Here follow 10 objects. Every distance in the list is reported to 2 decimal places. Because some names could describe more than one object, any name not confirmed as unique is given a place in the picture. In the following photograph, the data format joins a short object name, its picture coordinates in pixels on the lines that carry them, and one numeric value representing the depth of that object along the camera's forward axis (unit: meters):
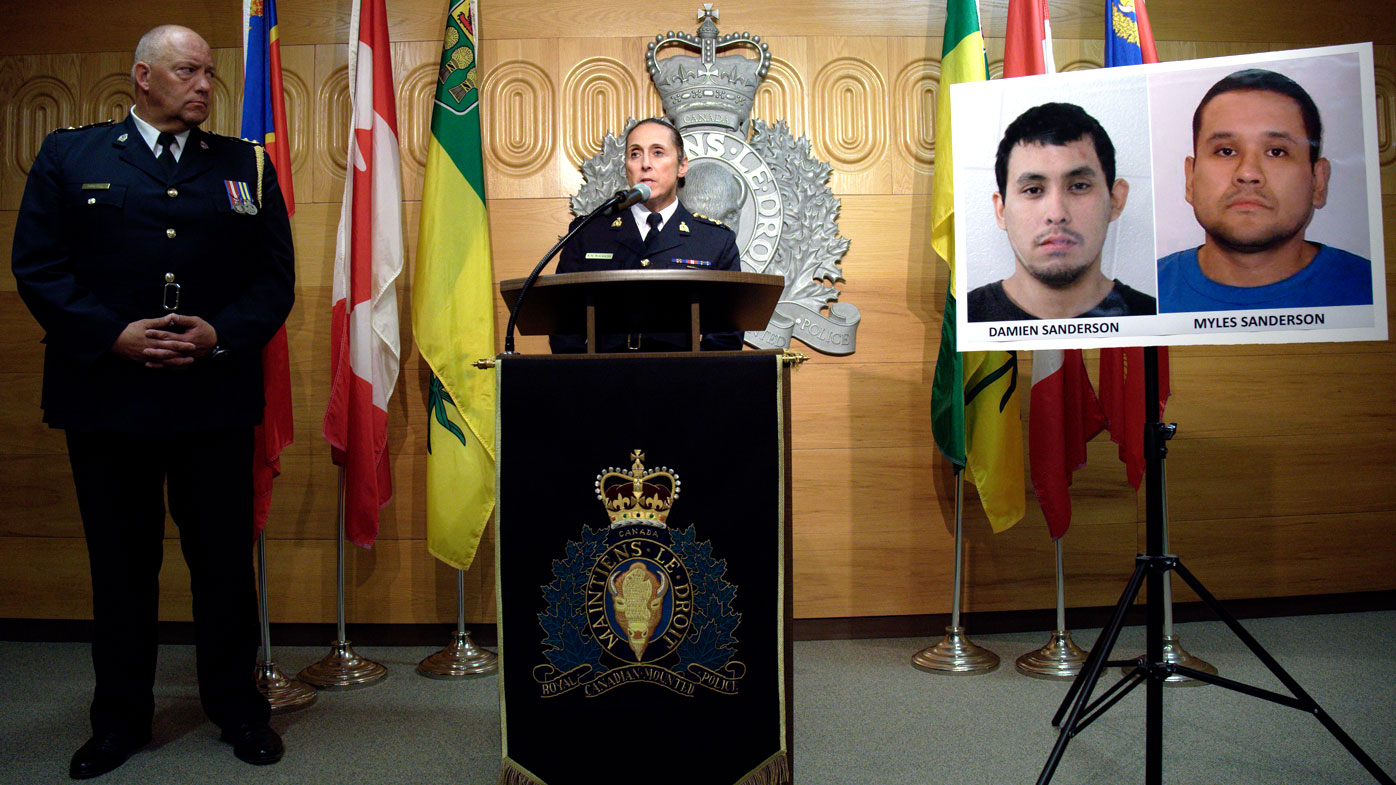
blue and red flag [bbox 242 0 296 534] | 2.72
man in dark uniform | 2.14
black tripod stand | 1.73
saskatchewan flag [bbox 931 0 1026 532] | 2.99
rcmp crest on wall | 3.30
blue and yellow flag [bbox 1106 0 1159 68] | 2.92
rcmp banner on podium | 1.68
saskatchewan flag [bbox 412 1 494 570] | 2.99
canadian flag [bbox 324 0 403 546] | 2.91
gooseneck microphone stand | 1.73
